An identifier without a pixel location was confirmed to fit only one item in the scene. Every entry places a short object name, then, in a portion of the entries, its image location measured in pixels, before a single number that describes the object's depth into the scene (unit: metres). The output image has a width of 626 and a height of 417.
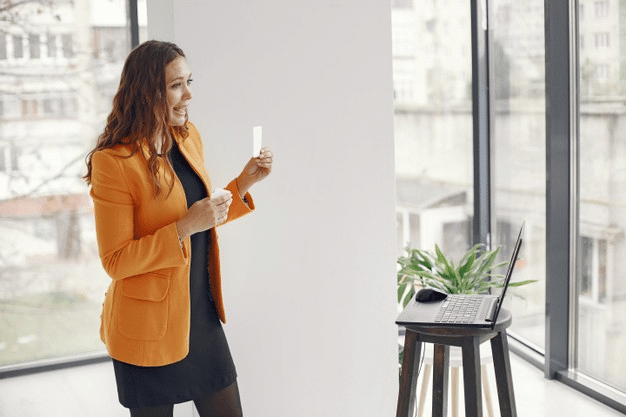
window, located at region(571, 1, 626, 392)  3.48
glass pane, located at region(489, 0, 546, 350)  4.02
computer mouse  2.52
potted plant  3.35
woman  2.19
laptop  2.23
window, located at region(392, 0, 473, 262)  4.40
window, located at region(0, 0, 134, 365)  3.59
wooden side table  2.27
